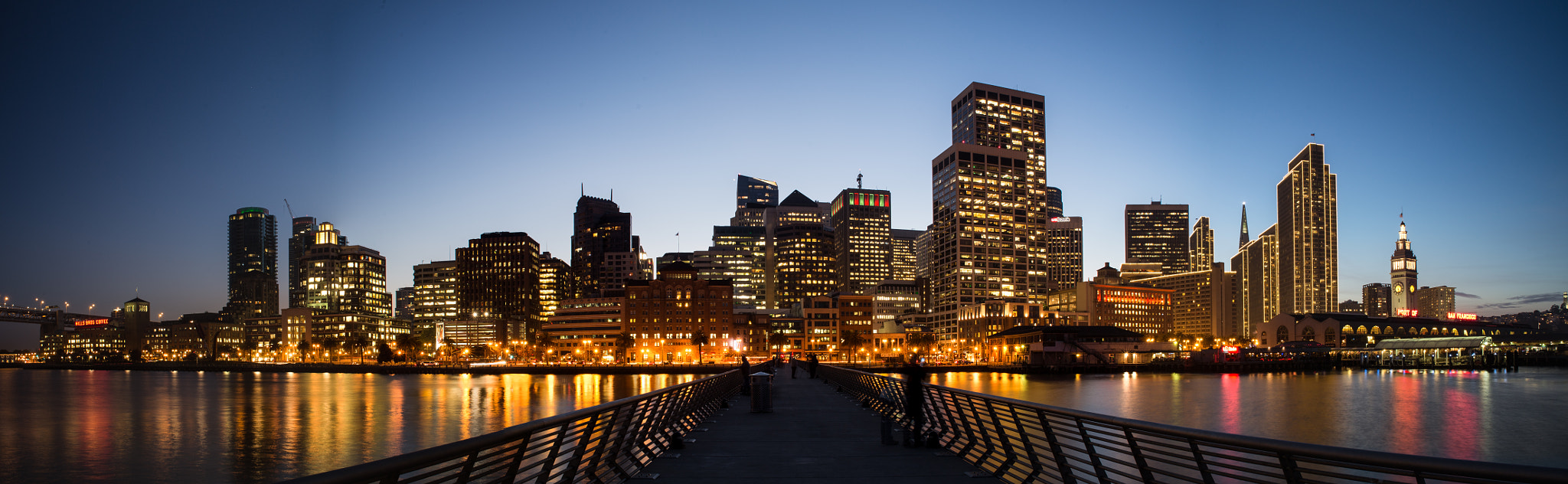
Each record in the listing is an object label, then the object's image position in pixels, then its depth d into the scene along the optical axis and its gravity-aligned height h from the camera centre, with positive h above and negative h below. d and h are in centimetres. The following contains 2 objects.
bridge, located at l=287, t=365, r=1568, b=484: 513 -263
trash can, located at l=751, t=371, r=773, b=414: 2359 -329
